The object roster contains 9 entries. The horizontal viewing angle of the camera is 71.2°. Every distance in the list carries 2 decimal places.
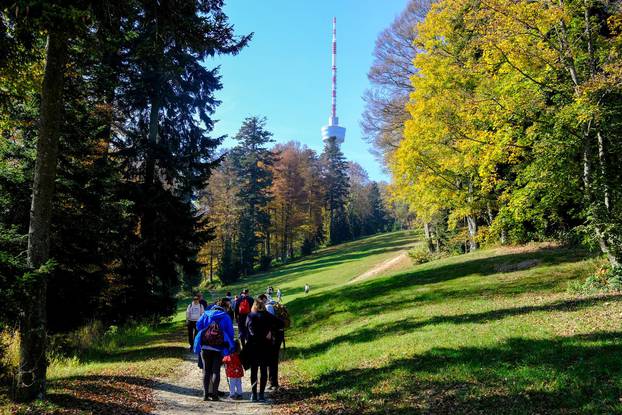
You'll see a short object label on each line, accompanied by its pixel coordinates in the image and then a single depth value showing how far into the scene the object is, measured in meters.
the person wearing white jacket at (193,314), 14.20
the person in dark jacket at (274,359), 9.05
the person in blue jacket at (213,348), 8.48
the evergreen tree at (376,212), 89.57
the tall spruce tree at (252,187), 55.53
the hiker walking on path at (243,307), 13.29
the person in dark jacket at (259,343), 8.77
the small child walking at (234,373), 8.73
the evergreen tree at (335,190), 76.50
